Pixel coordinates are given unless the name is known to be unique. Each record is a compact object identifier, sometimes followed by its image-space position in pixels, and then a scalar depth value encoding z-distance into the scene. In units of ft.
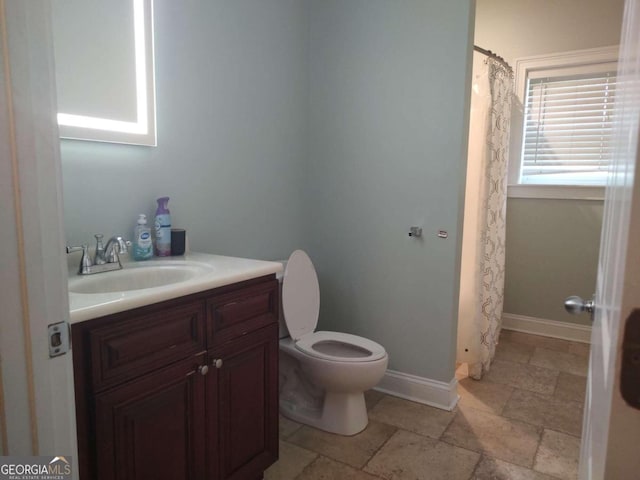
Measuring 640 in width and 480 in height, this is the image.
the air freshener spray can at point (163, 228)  5.70
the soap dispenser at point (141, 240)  5.49
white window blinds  10.64
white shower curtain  8.73
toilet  6.69
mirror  4.77
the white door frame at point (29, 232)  1.87
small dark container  5.87
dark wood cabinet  3.61
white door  1.40
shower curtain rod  8.32
